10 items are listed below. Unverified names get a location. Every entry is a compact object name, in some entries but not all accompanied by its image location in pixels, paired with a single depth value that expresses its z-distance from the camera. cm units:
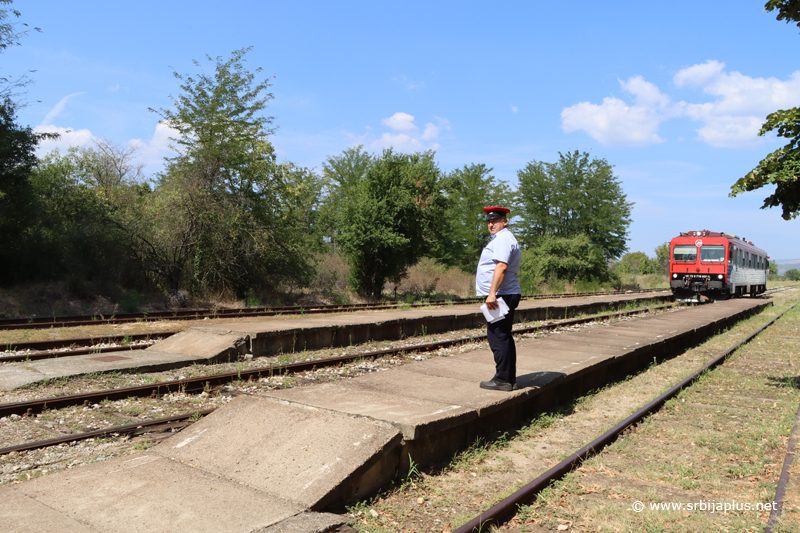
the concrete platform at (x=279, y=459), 328
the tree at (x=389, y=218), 2508
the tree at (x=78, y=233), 1842
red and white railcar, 2716
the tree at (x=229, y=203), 2088
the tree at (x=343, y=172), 5078
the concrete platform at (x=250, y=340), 783
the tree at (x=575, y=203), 4434
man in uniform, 548
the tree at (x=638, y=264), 6525
